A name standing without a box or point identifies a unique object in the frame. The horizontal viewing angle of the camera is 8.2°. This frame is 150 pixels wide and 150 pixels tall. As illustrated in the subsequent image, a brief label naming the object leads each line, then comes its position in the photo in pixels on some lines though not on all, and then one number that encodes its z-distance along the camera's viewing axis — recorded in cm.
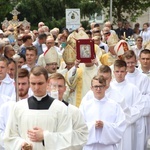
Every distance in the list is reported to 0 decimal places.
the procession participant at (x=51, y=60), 1764
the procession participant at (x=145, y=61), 1845
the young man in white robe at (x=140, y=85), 1794
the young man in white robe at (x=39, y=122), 1031
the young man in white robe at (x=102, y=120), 1415
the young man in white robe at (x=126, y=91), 1639
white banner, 3110
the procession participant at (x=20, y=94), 1251
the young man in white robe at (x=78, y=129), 1076
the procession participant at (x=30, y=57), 1880
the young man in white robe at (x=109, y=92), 1490
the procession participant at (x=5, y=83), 1521
